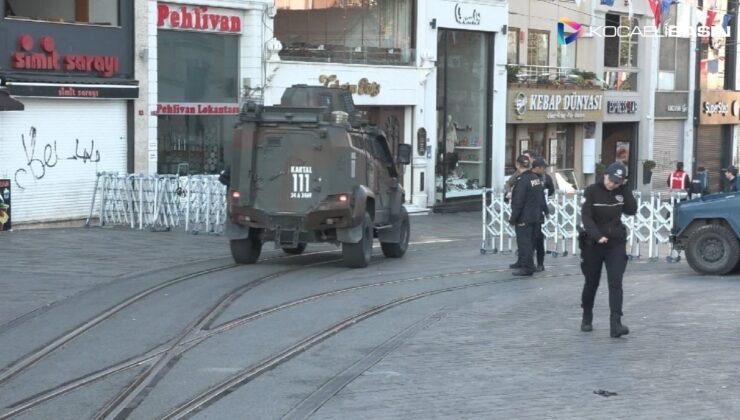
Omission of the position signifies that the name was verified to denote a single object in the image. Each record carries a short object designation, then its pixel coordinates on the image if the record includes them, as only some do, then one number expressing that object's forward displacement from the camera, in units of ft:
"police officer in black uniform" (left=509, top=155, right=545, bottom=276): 56.85
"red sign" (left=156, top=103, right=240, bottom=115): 89.35
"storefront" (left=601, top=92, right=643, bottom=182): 151.43
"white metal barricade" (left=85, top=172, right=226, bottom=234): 76.69
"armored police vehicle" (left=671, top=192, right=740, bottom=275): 60.29
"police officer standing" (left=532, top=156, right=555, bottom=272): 58.65
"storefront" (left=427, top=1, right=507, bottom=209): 117.08
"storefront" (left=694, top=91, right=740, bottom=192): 166.50
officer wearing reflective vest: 118.93
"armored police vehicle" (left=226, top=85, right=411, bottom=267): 60.03
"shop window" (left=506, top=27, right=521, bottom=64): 129.49
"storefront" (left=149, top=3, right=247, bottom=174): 89.81
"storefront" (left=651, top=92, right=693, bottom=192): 157.79
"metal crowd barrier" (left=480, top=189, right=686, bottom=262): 67.82
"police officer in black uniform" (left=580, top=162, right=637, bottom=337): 39.68
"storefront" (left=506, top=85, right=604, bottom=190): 129.80
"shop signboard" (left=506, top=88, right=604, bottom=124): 128.26
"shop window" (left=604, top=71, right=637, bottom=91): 148.66
